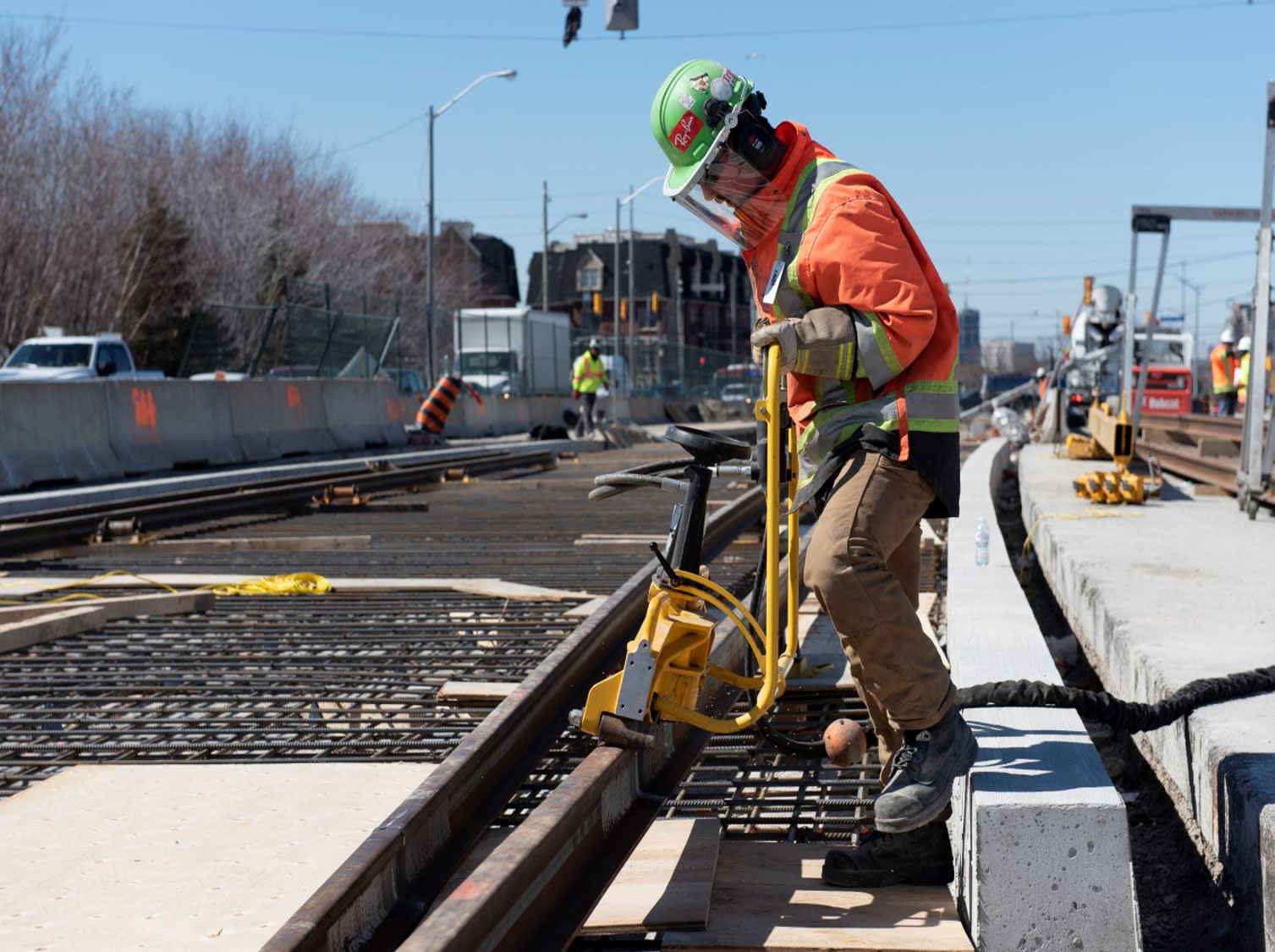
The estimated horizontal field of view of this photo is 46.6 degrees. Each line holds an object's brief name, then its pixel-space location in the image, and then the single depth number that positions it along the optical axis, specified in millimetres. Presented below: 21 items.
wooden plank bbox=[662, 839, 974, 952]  3125
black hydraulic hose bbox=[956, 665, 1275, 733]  4039
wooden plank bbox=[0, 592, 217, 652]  6426
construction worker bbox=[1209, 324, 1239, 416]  26578
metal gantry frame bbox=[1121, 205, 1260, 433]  13164
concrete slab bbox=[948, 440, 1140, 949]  3086
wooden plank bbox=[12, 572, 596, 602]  7512
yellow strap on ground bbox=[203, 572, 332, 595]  7840
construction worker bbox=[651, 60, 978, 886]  3336
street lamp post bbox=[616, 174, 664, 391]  54200
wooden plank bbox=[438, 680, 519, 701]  5211
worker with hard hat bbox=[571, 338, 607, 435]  29891
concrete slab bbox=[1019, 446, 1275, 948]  3475
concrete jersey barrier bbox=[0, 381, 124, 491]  15891
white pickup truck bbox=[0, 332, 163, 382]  24953
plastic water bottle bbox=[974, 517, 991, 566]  7012
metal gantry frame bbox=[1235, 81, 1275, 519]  9477
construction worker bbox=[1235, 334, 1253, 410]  18047
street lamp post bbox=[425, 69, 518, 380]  34969
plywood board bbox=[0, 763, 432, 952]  3174
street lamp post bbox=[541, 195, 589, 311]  56562
